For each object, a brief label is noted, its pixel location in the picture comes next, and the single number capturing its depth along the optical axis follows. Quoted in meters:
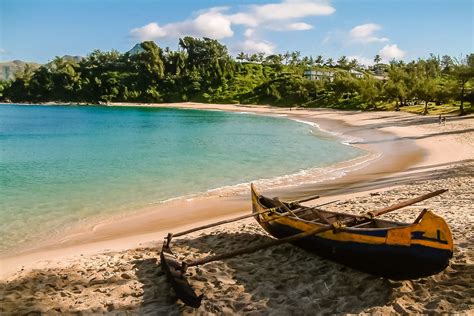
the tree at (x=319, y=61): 156.62
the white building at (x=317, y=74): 130.18
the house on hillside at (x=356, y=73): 131.75
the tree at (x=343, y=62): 152.55
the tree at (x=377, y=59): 164.75
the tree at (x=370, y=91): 77.44
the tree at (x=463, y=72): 52.47
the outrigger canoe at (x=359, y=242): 6.52
